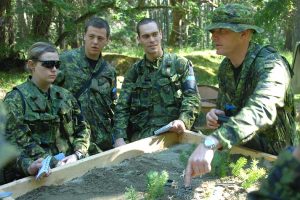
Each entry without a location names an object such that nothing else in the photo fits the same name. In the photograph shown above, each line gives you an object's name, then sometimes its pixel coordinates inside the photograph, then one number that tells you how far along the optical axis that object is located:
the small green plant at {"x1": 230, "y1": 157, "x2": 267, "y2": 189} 2.79
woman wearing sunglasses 3.35
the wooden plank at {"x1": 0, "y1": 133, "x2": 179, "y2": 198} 2.81
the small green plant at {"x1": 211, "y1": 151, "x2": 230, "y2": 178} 3.04
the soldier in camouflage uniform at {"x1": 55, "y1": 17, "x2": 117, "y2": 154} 4.64
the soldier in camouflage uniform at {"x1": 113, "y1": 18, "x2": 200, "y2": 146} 4.50
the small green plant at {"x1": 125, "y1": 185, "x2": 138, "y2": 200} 2.46
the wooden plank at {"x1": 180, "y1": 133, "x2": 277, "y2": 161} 3.23
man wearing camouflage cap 2.24
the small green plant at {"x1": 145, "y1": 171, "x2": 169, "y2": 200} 2.62
